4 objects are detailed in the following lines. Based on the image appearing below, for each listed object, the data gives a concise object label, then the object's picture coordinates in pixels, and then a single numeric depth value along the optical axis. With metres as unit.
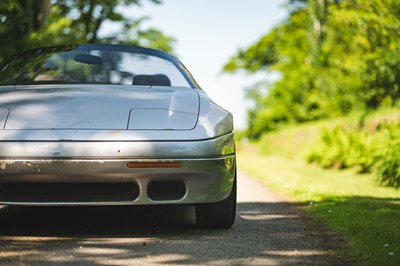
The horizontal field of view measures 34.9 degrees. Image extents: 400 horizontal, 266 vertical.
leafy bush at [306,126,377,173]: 11.99
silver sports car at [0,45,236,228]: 3.77
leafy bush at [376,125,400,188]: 8.52
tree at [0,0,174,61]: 10.74
